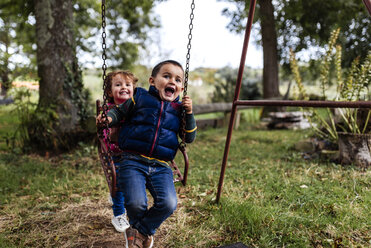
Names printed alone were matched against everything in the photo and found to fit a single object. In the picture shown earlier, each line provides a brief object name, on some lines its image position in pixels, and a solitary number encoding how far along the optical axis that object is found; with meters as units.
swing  1.88
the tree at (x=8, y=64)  4.79
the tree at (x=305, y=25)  8.20
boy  1.98
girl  2.58
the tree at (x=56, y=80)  5.00
